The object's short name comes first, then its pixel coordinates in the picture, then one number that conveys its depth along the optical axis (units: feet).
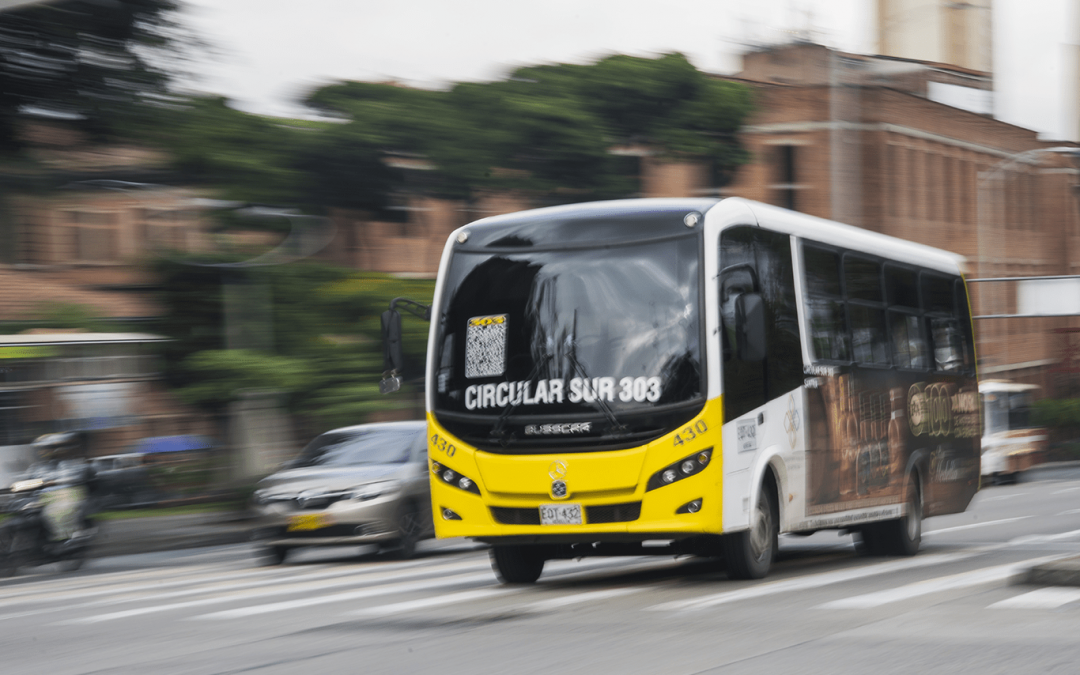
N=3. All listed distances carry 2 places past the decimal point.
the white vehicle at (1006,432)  130.21
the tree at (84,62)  73.82
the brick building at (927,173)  164.25
